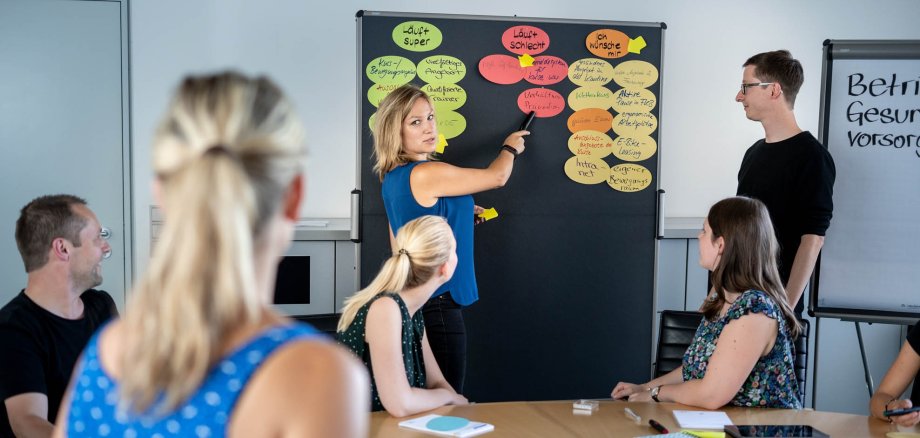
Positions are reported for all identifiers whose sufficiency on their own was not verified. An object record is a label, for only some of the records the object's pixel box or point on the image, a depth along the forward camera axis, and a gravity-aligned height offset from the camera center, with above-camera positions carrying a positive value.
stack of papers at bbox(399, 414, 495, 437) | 1.97 -0.60
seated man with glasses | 2.11 -0.39
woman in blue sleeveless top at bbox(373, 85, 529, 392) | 3.02 -0.10
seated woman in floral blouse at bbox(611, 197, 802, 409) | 2.33 -0.44
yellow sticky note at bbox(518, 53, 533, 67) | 3.73 +0.44
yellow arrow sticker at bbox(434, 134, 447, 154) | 3.67 +0.07
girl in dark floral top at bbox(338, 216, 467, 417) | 2.17 -0.42
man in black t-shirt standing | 3.21 -0.01
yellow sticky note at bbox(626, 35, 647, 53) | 3.84 +0.52
